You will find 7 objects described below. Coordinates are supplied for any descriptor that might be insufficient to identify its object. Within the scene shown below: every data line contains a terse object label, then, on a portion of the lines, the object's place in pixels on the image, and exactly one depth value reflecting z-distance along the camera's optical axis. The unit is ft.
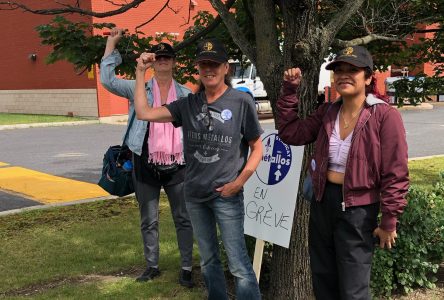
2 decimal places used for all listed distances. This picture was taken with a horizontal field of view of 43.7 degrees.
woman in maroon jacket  8.49
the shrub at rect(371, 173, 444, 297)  13.03
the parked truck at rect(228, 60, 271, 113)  67.26
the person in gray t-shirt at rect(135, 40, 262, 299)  10.69
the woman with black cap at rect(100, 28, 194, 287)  13.46
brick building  70.38
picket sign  12.07
